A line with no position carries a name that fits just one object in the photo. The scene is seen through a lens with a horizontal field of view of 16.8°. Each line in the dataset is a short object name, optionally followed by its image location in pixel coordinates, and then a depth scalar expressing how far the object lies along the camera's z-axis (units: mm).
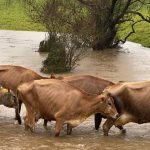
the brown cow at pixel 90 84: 11336
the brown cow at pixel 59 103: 10148
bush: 19531
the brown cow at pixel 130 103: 10641
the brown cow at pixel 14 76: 11984
